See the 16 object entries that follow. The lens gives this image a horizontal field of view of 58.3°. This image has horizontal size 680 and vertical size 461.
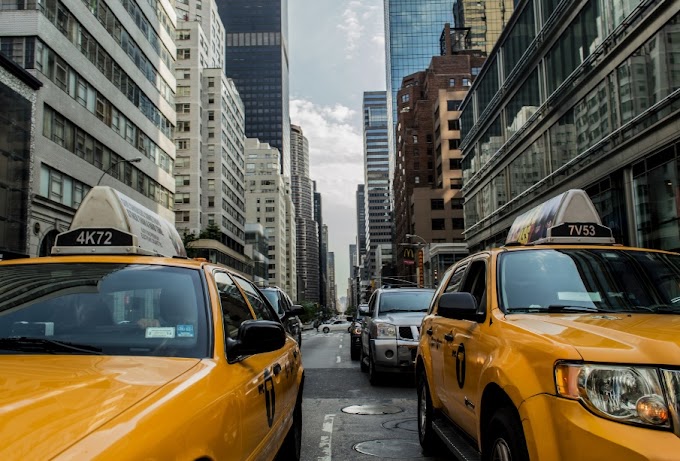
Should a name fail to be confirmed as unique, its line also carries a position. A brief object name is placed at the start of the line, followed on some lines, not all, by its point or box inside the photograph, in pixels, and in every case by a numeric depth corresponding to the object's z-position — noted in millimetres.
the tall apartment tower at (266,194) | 157000
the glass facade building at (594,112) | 20203
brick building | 92812
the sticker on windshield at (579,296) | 4199
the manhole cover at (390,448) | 6121
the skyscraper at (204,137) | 83625
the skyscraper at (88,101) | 30875
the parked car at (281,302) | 14906
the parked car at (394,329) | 10883
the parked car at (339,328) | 64725
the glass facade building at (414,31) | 159375
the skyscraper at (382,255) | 154875
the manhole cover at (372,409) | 8530
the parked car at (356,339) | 17125
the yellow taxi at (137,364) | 1990
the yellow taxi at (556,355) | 2676
